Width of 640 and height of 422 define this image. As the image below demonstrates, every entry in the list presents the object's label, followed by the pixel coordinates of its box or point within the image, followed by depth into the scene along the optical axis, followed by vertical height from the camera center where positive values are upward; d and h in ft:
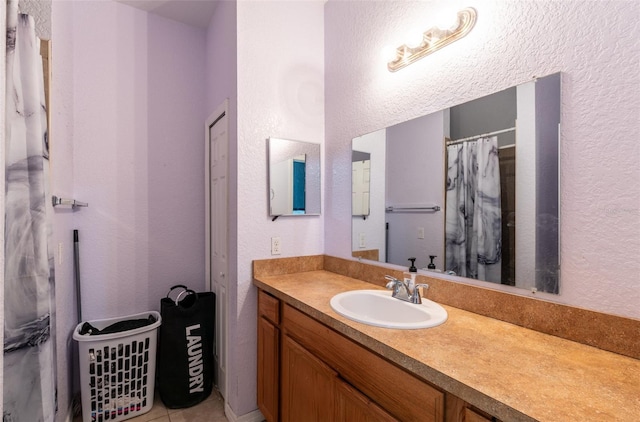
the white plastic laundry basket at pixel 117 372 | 5.77 -3.29
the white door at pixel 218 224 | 6.51 -0.35
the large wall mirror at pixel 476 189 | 3.43 +0.27
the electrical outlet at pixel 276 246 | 6.14 -0.77
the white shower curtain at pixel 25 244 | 2.87 -0.35
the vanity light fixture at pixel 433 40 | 4.11 +2.54
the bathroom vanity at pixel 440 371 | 2.18 -1.40
